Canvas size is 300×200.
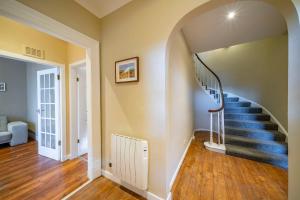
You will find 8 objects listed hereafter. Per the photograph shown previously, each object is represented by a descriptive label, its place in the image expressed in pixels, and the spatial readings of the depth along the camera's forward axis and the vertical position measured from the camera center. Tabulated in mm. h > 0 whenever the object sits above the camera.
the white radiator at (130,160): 1462 -759
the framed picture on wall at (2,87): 3715 +372
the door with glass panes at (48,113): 2582 -316
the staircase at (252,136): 2471 -902
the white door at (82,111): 2740 -270
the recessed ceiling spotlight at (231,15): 1836 +1249
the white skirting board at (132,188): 1475 -1174
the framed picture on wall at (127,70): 1568 +376
